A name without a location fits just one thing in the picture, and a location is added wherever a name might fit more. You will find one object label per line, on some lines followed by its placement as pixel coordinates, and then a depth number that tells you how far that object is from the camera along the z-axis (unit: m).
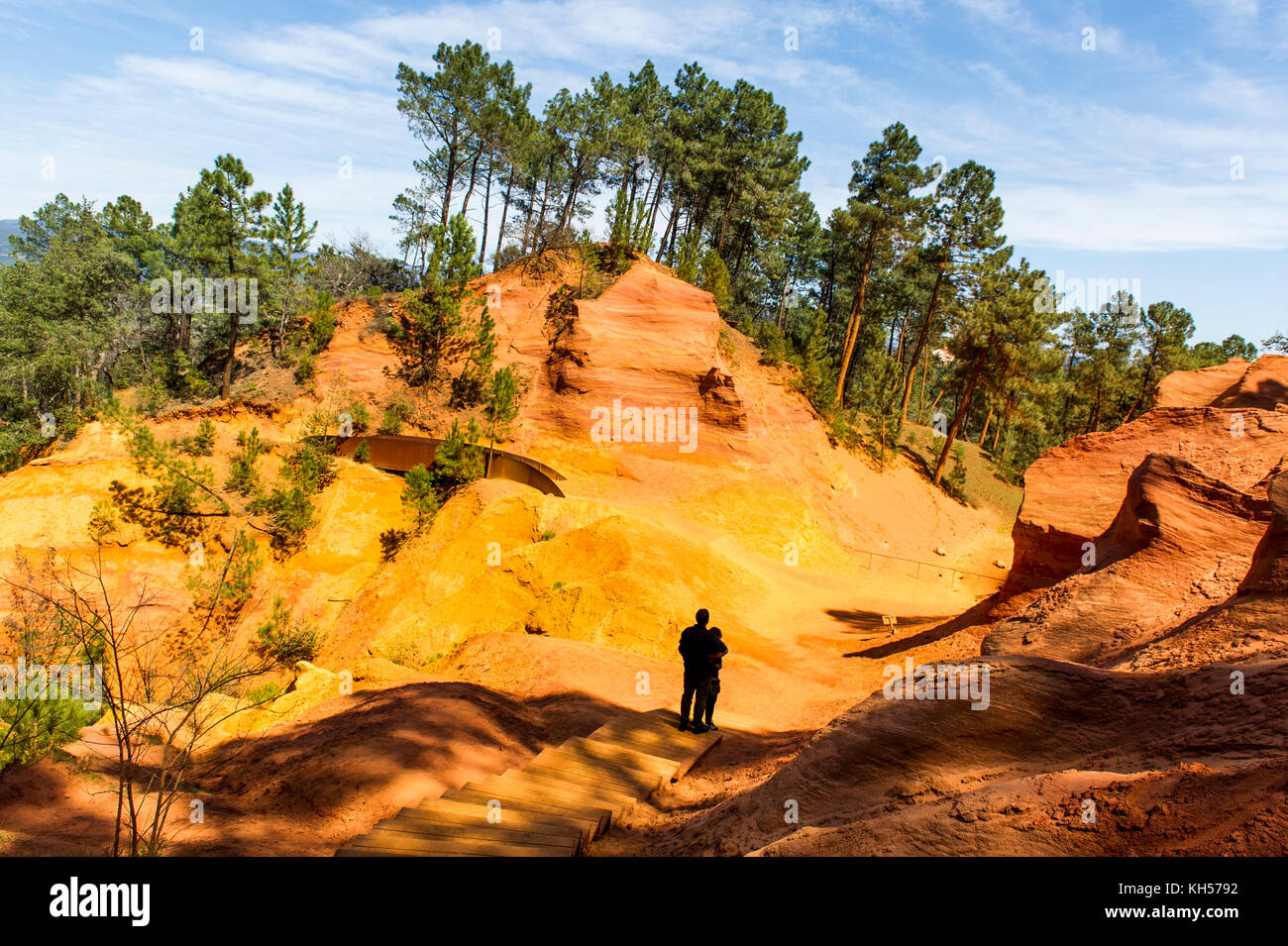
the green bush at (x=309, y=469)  25.95
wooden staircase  5.12
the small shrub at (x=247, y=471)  26.20
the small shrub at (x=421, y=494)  24.77
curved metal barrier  29.81
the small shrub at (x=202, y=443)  28.04
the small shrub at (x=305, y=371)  33.78
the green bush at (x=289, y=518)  24.28
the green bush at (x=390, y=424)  32.31
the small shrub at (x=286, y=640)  18.44
